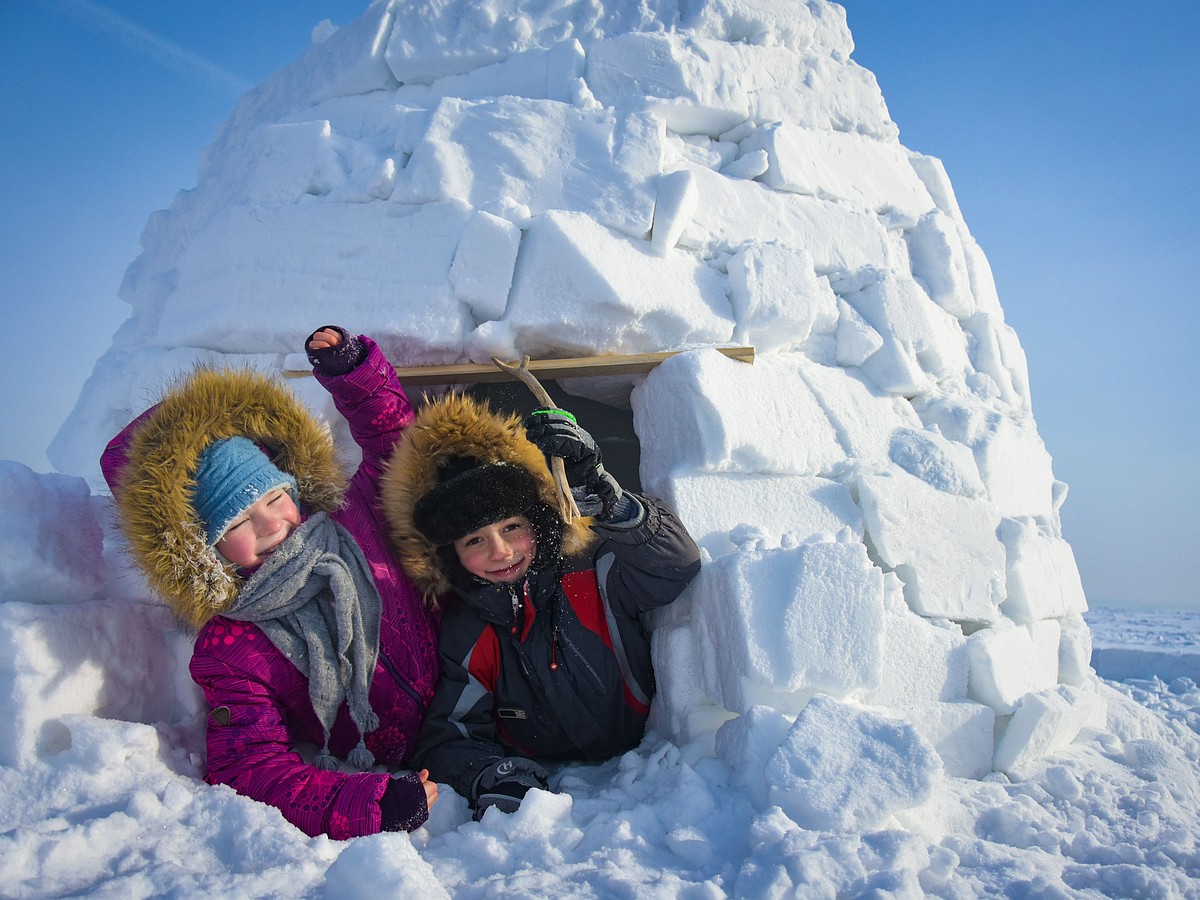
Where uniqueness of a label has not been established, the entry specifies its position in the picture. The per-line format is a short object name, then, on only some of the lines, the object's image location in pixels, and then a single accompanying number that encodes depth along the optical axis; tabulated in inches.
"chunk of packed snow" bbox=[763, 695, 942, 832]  53.2
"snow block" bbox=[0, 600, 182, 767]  58.1
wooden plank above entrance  89.3
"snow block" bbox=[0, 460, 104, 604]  64.4
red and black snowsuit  72.3
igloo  74.4
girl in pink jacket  61.4
